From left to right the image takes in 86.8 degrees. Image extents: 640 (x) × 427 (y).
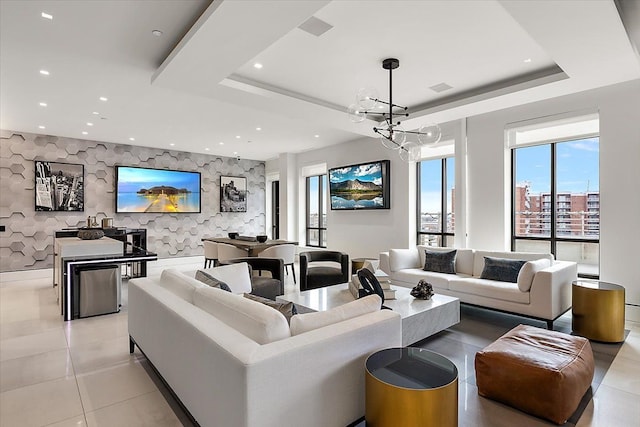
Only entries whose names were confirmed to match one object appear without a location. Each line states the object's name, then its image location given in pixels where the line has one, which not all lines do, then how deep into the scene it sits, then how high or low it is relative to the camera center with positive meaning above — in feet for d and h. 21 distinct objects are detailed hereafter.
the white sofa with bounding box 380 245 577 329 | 12.34 -2.93
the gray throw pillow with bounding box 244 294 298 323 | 6.79 -1.96
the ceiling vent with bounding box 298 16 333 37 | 9.50 +5.40
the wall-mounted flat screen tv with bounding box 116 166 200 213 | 26.76 +1.89
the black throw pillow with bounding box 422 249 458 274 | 16.62 -2.41
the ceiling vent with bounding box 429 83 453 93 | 14.40 +5.46
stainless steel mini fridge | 14.03 -3.29
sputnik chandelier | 10.80 +3.05
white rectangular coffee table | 10.49 -3.15
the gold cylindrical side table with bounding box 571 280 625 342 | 11.46 -3.41
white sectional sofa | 4.95 -2.42
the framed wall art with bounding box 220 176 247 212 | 32.25 +1.89
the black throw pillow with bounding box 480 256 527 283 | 14.26 -2.40
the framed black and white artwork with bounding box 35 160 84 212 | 23.34 +1.87
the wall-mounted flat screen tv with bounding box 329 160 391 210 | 23.25 +2.00
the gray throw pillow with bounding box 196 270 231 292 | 9.21 -1.93
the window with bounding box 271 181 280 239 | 35.35 +0.43
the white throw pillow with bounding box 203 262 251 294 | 11.87 -2.23
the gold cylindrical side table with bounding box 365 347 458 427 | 5.24 -2.85
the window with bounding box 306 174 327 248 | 30.53 +0.20
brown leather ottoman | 7.16 -3.59
